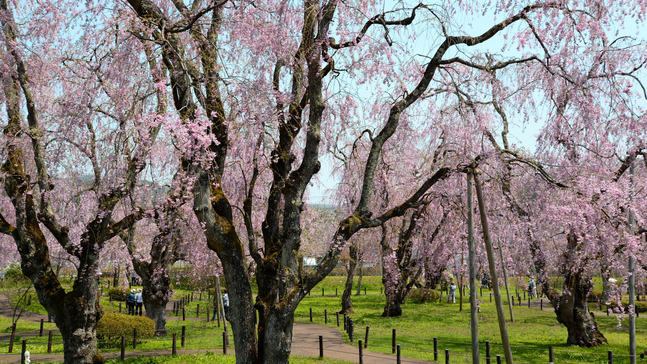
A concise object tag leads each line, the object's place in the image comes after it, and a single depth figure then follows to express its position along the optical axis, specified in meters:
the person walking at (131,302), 29.20
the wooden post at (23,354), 15.20
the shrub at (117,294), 37.94
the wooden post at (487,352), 13.41
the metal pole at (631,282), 13.06
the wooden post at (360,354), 14.43
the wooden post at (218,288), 18.70
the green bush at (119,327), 18.70
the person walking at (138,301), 29.14
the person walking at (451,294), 35.78
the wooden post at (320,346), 15.69
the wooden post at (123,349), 15.53
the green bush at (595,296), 33.38
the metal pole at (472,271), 9.77
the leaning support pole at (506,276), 25.94
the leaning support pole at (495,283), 9.27
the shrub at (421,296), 34.97
